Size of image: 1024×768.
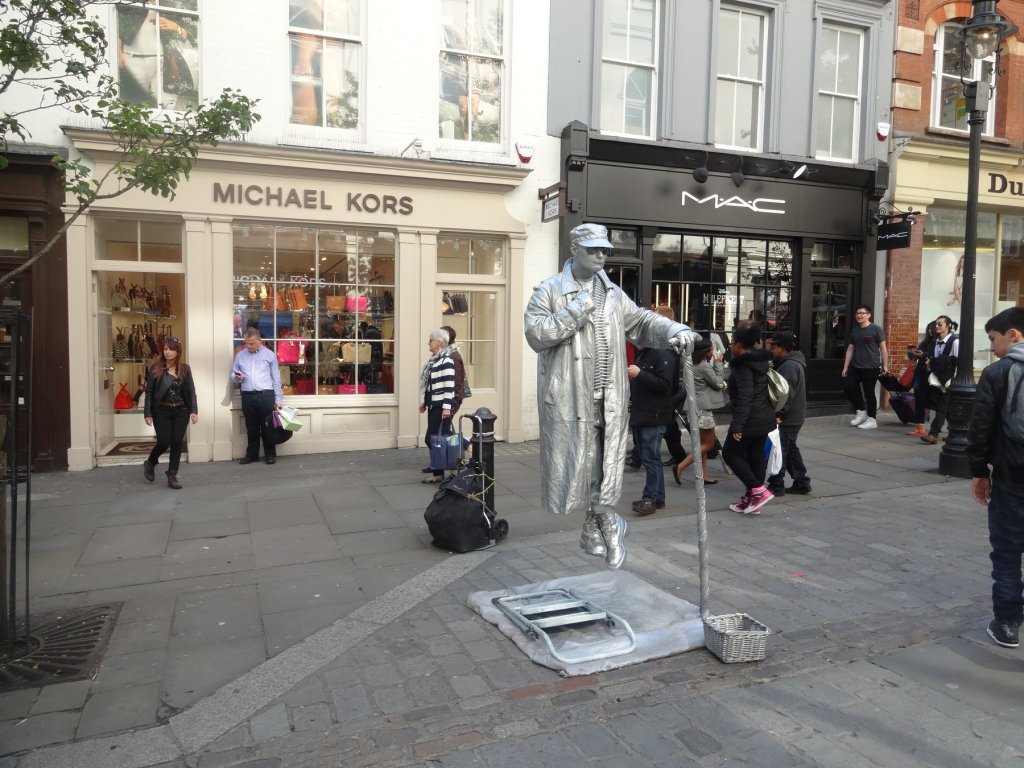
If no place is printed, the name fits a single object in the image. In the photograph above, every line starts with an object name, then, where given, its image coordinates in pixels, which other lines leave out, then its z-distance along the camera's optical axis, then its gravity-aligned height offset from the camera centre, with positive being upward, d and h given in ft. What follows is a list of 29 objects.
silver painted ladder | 14.01 -5.74
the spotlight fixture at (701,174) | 39.32 +7.85
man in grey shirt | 40.37 -1.83
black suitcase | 40.19 -3.96
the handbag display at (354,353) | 35.12 -1.38
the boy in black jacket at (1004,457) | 13.97 -2.30
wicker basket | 13.58 -5.57
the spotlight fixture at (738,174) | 40.60 +8.13
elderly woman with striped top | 27.48 -2.15
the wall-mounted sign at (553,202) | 34.50 +5.63
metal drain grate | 13.44 -6.24
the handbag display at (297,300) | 33.96 +0.97
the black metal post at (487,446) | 21.26 -3.39
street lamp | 28.81 +4.38
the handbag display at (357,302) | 34.86 +0.93
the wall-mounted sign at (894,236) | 43.09 +5.38
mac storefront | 38.52 +4.68
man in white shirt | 31.40 -2.69
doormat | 33.11 -5.69
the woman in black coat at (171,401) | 27.25 -2.89
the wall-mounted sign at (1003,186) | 48.03 +9.20
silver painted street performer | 15.35 -1.33
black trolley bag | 20.03 -4.97
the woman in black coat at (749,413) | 23.99 -2.63
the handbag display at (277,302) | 33.61 +0.84
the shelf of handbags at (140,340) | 34.60 -0.96
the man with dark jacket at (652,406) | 23.86 -2.47
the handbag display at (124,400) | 35.09 -3.71
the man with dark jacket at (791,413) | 26.22 -2.90
